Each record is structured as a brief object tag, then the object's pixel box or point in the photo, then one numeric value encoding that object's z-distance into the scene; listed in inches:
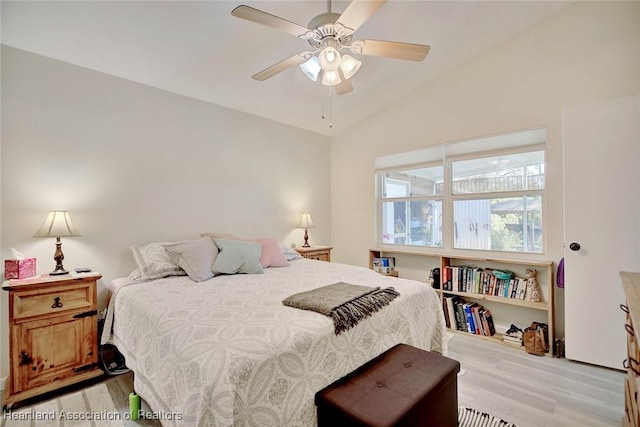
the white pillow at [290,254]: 129.4
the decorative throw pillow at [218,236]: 116.6
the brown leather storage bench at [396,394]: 47.3
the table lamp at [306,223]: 158.8
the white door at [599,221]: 90.7
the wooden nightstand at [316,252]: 150.2
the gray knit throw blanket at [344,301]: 60.9
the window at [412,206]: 146.3
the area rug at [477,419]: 69.9
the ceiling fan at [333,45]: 64.4
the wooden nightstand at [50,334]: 76.7
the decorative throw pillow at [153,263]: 95.7
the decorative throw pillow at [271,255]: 113.4
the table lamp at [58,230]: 84.7
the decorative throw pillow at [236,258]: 99.3
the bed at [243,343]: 44.3
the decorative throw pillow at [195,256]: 93.7
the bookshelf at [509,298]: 108.0
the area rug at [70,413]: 70.9
